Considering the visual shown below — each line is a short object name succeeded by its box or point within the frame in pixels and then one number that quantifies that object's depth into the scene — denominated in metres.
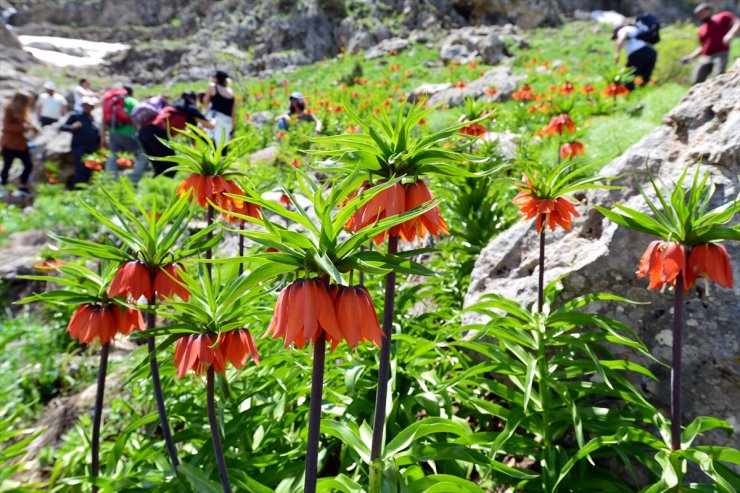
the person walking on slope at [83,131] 9.12
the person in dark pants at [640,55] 9.85
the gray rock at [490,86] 10.88
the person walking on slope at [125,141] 8.21
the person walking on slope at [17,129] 9.19
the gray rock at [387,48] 24.24
